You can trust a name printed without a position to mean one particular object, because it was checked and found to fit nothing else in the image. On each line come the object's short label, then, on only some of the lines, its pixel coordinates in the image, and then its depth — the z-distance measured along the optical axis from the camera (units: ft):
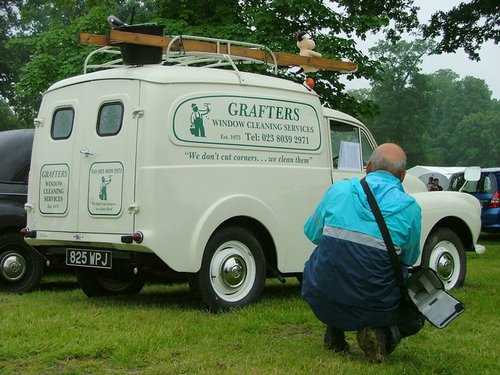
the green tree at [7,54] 155.12
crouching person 16.30
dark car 29.96
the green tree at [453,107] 334.24
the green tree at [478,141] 324.80
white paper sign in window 29.48
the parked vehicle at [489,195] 64.80
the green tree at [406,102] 272.31
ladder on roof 25.07
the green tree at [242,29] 52.85
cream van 23.52
